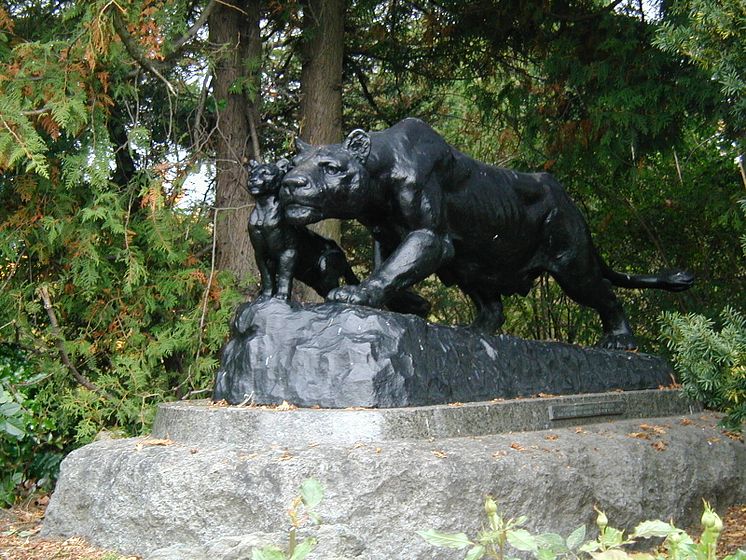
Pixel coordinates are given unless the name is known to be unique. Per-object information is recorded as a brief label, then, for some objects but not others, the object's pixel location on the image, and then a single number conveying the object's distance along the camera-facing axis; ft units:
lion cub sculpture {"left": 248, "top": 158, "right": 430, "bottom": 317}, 15.89
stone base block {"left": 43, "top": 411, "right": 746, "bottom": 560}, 12.66
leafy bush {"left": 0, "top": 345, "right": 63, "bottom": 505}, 22.03
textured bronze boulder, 14.29
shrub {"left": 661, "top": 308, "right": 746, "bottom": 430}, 13.35
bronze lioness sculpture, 15.51
